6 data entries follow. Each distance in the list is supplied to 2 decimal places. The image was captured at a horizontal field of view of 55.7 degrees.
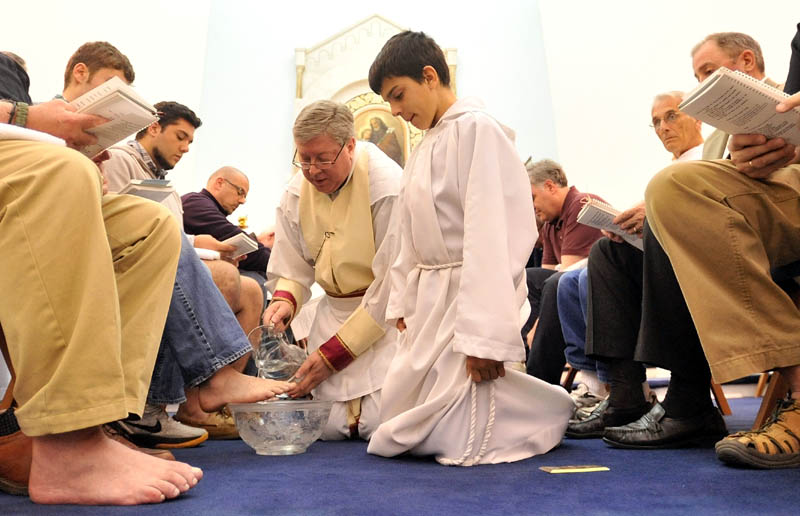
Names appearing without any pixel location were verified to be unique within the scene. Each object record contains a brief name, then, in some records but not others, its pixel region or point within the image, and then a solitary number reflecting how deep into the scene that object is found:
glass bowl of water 2.21
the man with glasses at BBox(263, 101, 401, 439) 2.82
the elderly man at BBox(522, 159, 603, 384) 4.10
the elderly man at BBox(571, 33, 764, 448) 2.20
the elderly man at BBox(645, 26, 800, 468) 1.72
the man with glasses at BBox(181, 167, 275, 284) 4.63
